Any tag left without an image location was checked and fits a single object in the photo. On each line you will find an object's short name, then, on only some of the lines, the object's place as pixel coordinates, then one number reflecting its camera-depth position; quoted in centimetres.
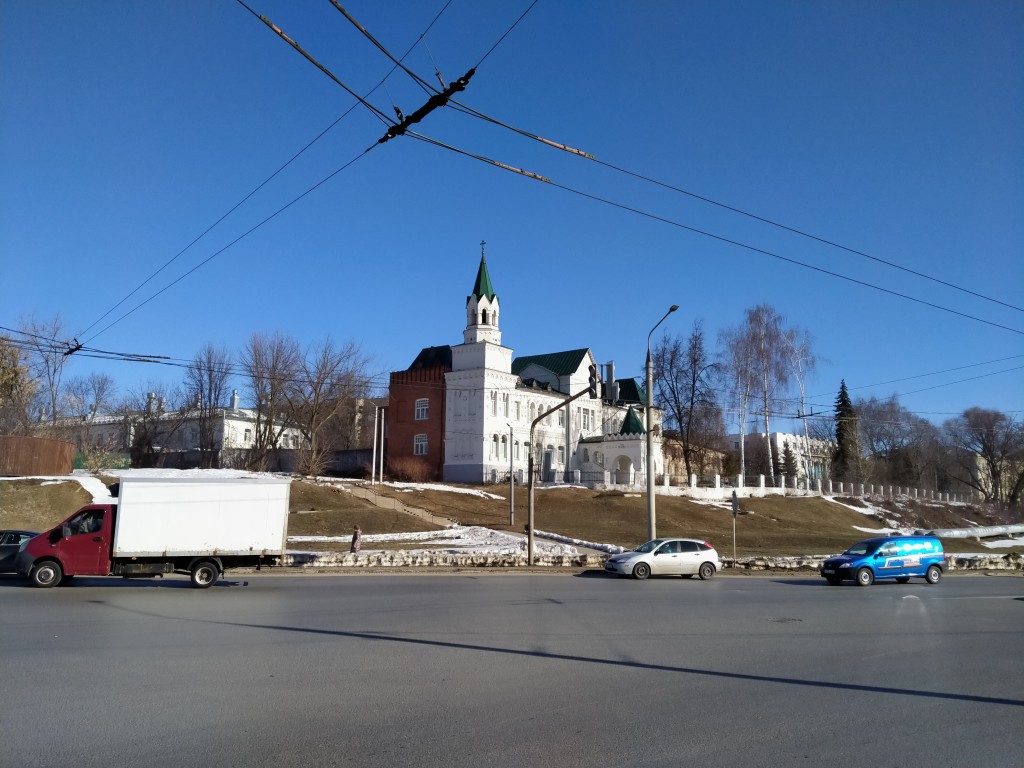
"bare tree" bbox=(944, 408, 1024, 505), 8475
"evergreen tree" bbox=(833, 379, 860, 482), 8400
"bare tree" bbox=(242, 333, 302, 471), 6366
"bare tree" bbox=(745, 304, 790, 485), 6288
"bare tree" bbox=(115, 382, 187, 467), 7012
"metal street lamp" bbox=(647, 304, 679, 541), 2723
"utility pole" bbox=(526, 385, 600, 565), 2584
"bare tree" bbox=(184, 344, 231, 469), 6894
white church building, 6397
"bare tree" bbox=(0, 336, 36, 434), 4428
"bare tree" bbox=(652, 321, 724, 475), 6644
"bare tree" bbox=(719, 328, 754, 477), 6312
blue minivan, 2384
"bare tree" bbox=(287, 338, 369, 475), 6166
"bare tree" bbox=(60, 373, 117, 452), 6862
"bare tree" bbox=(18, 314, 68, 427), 5594
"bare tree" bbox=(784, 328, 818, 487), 6344
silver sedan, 2420
